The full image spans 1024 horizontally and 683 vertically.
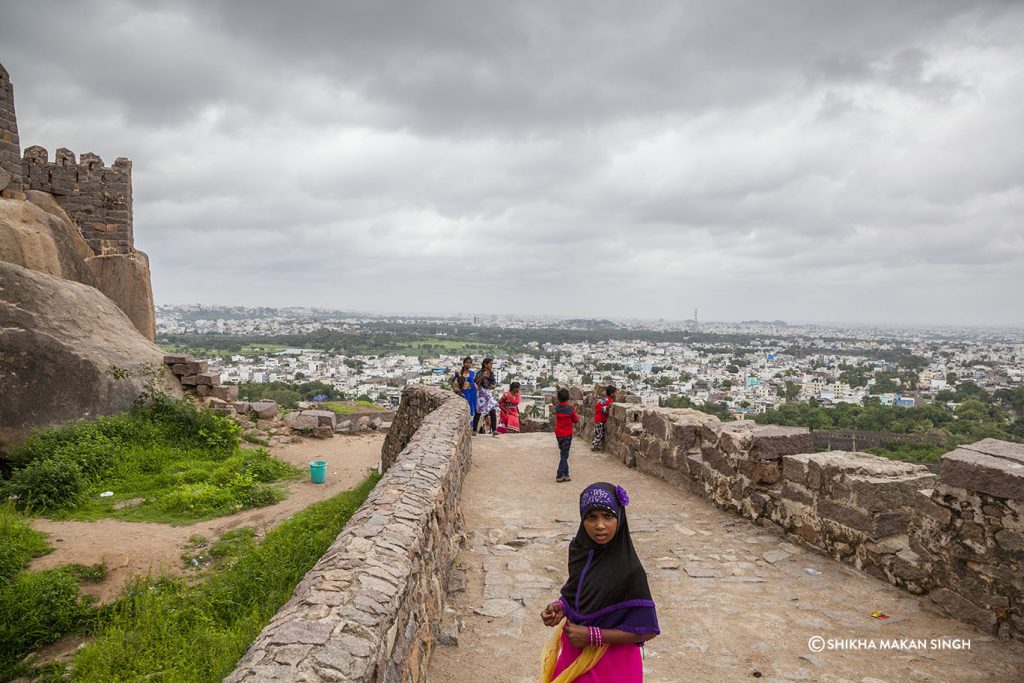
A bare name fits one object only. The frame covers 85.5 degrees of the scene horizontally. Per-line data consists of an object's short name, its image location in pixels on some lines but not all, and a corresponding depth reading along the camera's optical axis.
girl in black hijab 2.72
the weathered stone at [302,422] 16.60
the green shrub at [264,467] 11.67
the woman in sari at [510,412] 14.28
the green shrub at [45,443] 9.90
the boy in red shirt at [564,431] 9.34
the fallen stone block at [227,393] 15.21
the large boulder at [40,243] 12.67
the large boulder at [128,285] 16.47
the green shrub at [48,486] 8.98
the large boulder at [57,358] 10.60
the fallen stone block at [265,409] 16.11
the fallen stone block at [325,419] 17.20
